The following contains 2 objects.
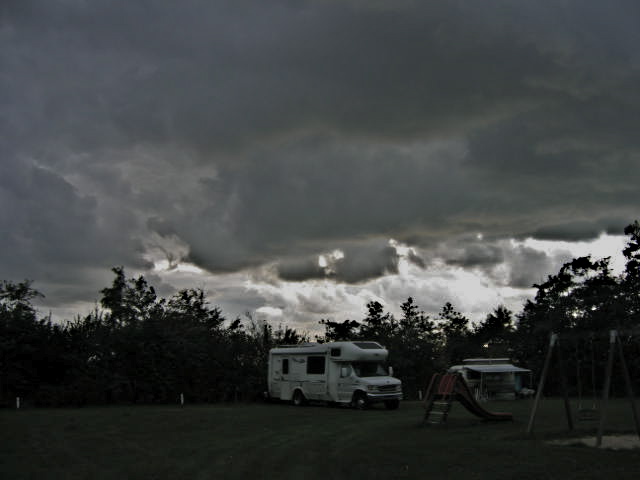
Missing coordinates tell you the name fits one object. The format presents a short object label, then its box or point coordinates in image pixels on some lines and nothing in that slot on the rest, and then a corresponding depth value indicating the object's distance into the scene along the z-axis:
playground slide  20.30
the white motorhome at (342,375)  27.19
